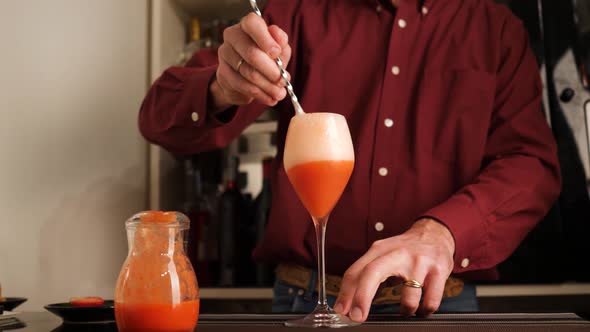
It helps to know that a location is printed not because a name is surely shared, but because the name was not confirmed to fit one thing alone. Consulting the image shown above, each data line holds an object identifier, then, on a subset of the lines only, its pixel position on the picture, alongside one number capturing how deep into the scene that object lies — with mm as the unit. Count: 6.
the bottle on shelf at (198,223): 1688
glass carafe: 607
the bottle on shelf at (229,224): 1659
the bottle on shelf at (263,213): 1661
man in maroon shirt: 1116
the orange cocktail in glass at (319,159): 788
